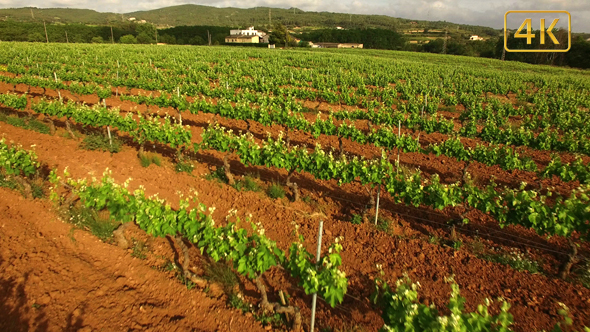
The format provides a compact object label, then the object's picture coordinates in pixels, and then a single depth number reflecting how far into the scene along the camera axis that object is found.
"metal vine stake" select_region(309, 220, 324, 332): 4.55
